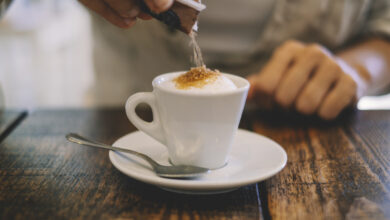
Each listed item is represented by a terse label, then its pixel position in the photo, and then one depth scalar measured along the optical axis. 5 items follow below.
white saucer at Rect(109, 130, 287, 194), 0.58
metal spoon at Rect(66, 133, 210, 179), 0.64
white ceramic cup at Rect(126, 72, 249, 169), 0.63
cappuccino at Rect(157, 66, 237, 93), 0.67
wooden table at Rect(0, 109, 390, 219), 0.58
